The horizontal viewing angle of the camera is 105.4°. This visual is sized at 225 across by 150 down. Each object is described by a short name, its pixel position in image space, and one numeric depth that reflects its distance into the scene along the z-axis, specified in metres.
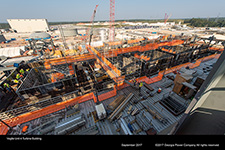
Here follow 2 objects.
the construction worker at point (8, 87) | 15.80
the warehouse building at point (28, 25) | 99.05
